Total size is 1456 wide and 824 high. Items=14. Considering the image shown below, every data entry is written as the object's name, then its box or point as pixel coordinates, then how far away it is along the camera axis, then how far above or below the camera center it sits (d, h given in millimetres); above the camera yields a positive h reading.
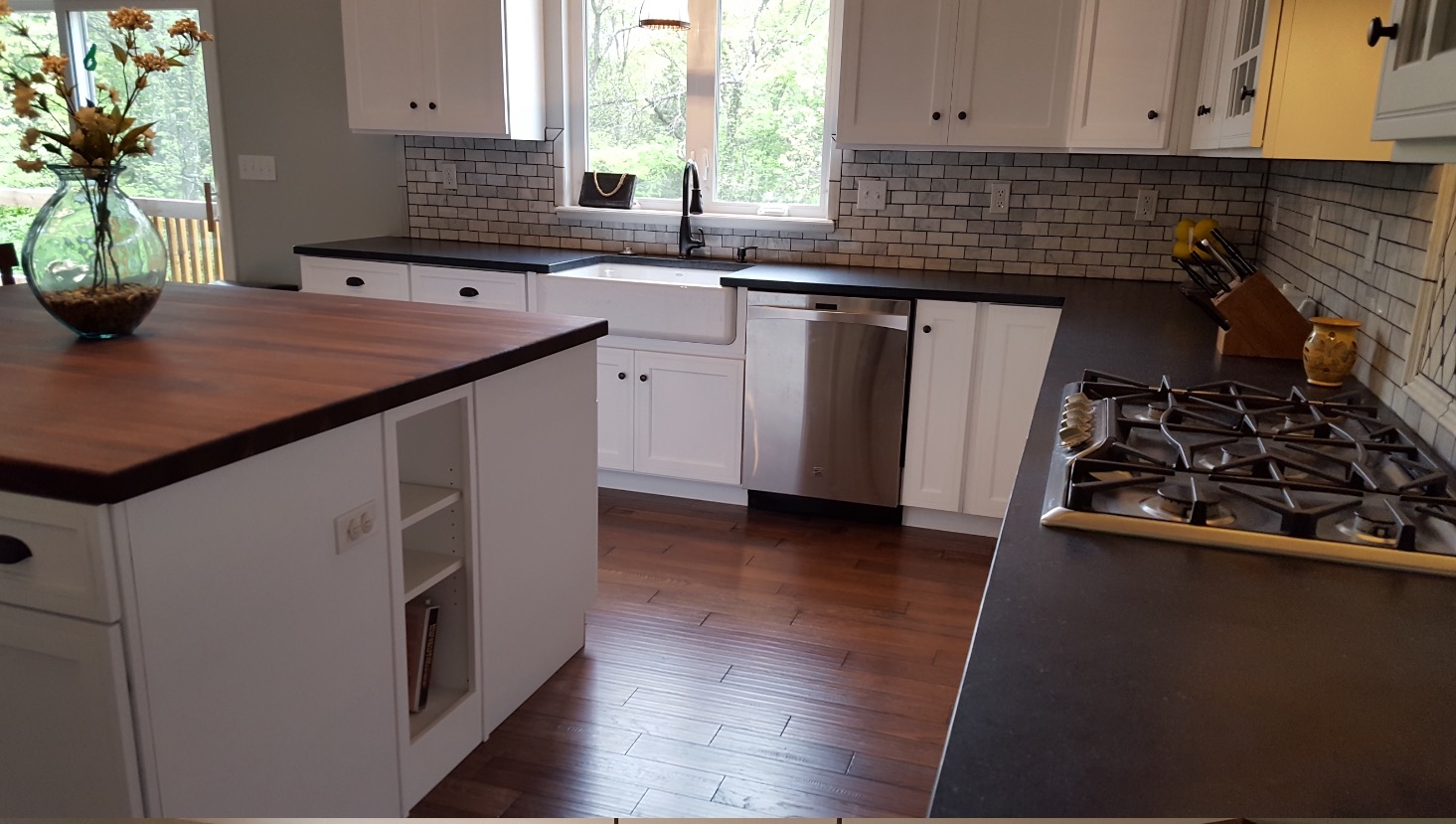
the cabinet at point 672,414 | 3816 -895
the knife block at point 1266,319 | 2385 -294
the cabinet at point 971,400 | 3471 -738
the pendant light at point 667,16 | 3639 +548
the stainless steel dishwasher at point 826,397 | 3582 -769
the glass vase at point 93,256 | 1973 -191
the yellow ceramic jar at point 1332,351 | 2064 -314
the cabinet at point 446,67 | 4035 +399
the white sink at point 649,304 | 3711 -474
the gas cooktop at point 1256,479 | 1228 -391
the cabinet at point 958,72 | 3480 +374
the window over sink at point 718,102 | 4098 +294
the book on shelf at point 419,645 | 2109 -970
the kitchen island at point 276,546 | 1388 -621
